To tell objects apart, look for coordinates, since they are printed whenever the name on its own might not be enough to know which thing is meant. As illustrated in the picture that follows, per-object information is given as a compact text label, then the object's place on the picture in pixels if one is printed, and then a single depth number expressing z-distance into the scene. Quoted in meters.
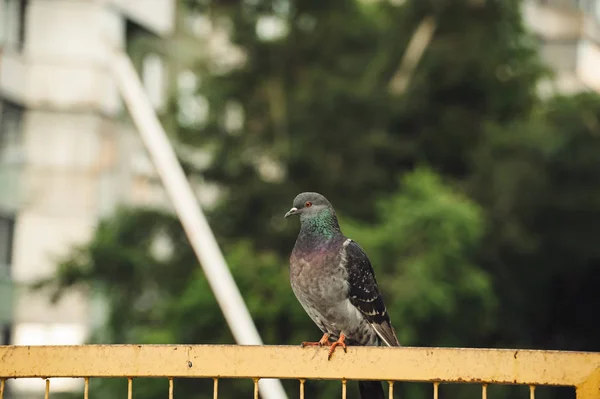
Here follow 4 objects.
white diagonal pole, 15.20
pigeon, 6.91
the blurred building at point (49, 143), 23.98
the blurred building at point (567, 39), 38.94
